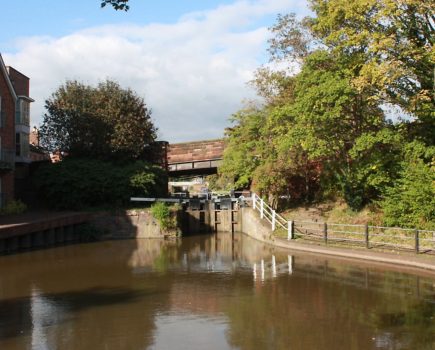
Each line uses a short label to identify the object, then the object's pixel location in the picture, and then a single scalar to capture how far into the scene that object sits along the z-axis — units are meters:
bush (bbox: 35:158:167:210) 36.69
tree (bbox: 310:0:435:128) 24.41
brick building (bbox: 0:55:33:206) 35.34
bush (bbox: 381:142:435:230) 24.94
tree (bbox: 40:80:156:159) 39.28
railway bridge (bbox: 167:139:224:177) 49.66
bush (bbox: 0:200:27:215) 33.92
